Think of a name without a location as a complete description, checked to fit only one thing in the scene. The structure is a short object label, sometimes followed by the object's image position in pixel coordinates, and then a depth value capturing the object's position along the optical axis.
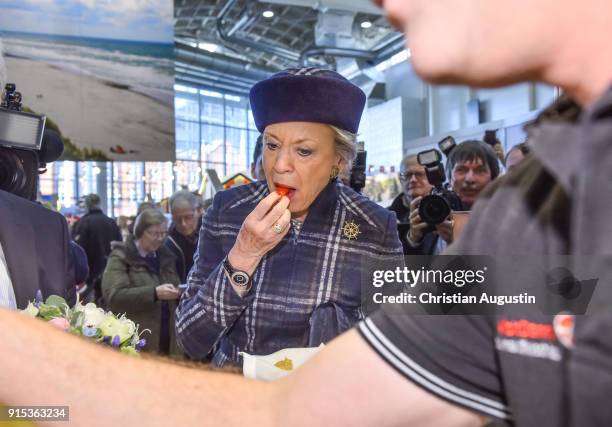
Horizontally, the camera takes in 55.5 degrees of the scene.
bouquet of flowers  1.17
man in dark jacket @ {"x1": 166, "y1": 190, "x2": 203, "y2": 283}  3.85
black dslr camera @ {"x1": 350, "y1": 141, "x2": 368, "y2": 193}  2.55
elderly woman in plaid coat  1.37
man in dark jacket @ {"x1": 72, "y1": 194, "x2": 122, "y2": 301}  4.72
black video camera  1.53
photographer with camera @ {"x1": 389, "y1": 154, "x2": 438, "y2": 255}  2.32
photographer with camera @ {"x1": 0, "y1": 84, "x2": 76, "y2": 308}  1.42
